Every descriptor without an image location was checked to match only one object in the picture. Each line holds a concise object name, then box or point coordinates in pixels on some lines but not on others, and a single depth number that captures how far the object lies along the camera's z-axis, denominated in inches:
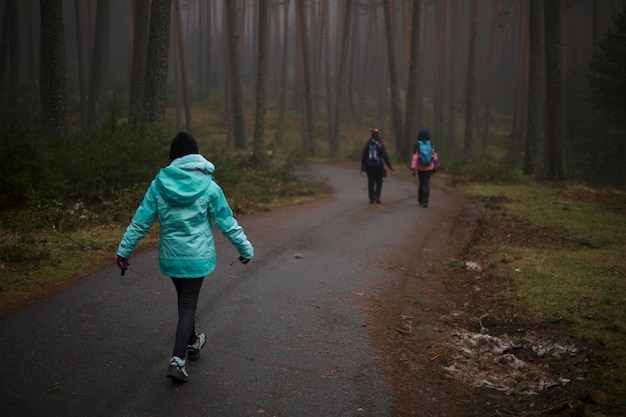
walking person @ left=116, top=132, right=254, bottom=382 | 188.2
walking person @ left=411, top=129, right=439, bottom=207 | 609.3
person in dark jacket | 626.2
